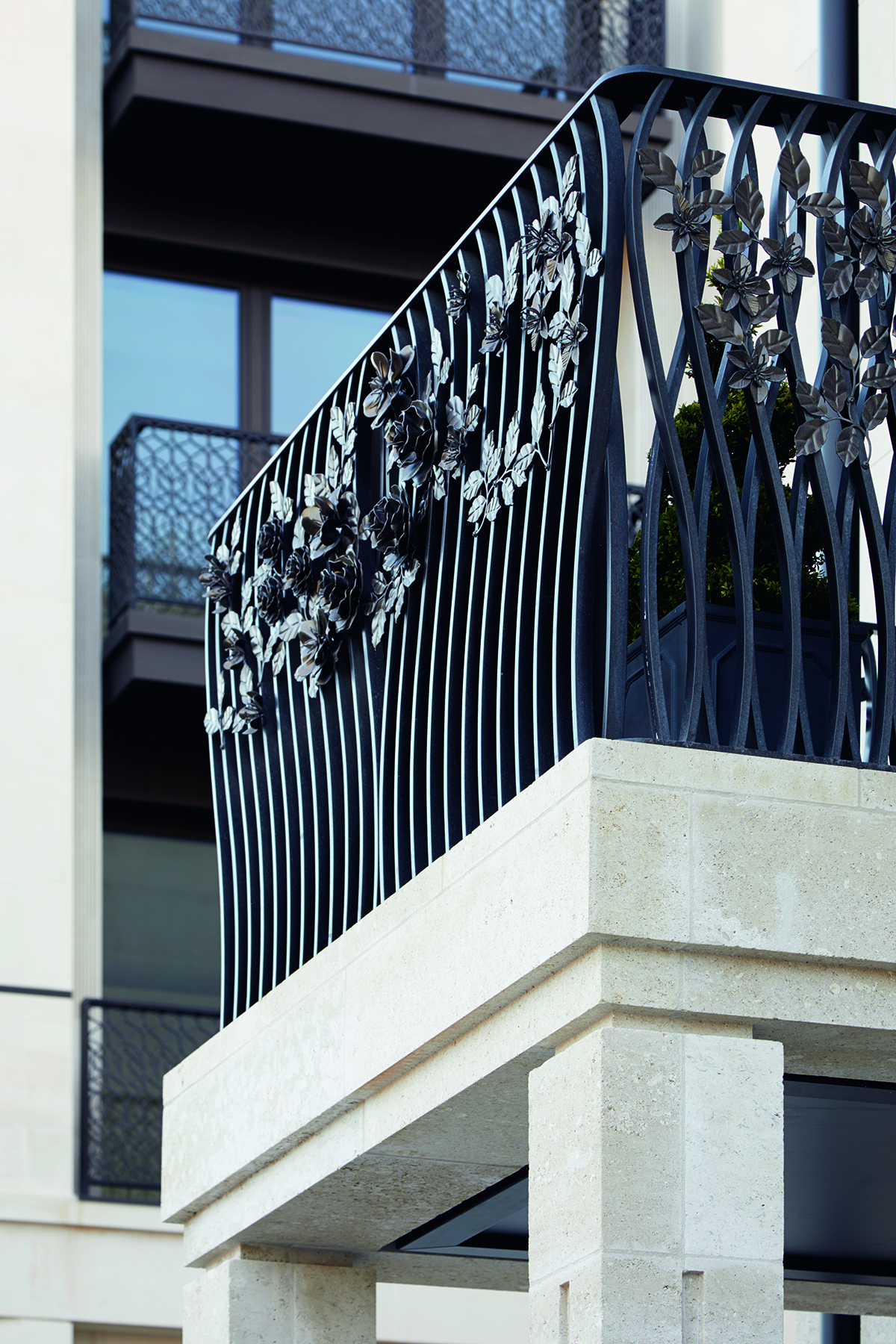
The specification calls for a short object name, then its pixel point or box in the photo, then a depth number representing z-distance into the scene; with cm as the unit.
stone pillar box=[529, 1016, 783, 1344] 900
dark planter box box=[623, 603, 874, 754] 1086
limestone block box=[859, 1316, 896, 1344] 1738
